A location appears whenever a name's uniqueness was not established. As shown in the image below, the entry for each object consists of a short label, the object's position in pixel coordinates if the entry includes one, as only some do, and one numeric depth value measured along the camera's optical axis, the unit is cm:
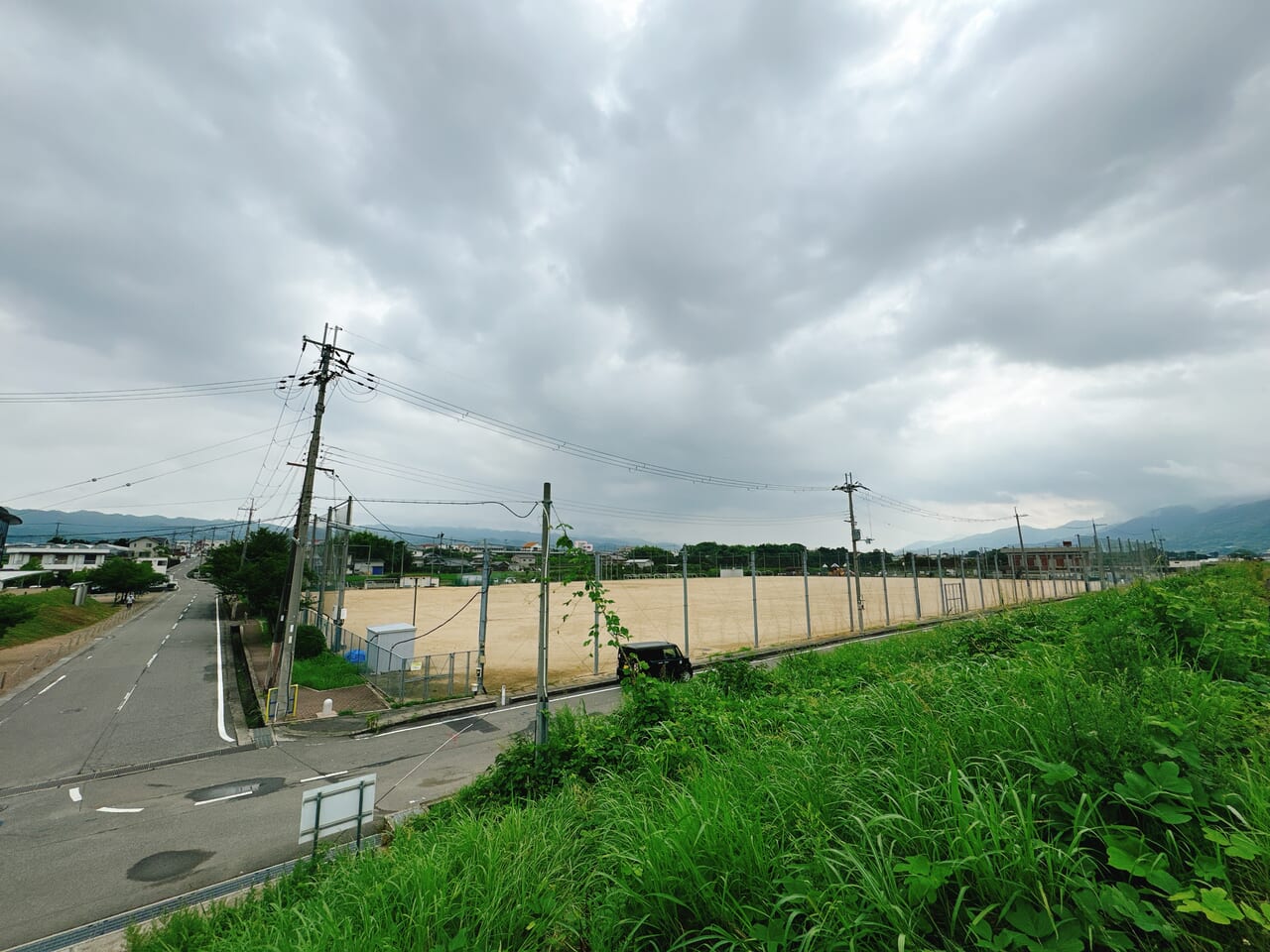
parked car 1561
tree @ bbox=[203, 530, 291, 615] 2876
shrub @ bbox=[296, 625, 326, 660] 2302
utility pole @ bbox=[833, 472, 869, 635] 2588
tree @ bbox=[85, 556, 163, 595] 5038
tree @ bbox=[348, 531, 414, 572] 7240
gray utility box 1892
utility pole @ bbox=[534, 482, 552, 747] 718
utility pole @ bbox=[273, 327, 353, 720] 1495
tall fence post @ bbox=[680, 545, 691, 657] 2123
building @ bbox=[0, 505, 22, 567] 4390
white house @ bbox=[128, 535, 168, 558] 12050
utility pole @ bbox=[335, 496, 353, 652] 2456
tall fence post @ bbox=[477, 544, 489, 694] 1695
